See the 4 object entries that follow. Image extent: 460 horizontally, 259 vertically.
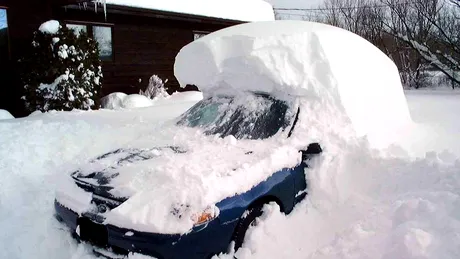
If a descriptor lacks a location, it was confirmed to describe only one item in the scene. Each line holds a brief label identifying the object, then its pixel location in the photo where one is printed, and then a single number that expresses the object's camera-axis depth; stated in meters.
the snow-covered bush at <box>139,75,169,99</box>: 12.73
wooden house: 9.66
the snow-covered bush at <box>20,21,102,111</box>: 9.20
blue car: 2.59
